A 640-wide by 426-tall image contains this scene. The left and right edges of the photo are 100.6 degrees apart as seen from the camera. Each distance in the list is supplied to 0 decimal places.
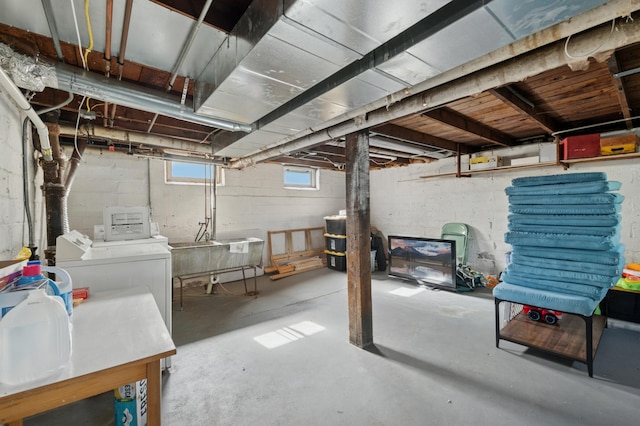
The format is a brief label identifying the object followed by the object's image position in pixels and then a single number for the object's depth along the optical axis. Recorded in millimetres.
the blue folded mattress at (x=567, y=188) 2189
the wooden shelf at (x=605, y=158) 3087
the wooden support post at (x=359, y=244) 2607
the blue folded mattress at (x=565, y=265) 2154
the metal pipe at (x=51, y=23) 1166
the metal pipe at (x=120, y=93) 1653
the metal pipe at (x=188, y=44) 1174
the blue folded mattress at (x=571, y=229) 2180
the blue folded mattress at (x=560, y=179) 2225
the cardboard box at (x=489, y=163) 4172
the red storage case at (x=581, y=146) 3201
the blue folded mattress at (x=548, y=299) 2056
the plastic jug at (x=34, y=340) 849
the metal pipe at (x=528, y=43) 1104
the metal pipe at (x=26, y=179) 2002
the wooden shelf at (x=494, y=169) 3733
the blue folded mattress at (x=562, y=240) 2176
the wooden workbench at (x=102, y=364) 830
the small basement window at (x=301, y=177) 6066
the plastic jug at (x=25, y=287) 966
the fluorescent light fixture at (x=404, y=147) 3537
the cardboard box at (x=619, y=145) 3004
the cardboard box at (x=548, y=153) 3549
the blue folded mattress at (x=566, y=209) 2178
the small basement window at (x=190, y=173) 4465
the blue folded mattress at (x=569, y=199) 2178
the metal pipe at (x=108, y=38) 1215
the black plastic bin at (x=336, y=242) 5648
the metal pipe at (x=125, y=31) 1222
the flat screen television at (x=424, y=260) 4289
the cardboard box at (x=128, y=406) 1583
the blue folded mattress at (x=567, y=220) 2180
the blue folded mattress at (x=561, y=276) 2152
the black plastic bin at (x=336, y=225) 5656
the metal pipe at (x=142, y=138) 2959
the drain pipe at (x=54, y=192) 2385
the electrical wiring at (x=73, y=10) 1127
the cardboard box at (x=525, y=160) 3763
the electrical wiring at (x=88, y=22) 1159
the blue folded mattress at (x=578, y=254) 2152
